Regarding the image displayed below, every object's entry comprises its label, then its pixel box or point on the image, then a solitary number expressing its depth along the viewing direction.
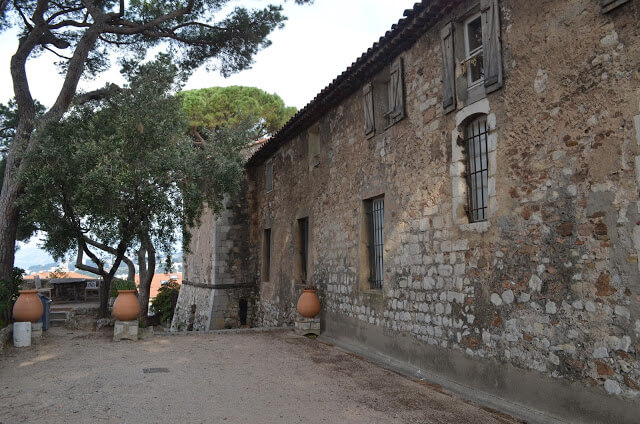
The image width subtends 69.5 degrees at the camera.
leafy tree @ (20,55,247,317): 9.87
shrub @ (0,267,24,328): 9.23
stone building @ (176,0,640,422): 4.46
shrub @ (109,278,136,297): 14.59
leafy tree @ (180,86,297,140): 20.95
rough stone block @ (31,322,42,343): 9.30
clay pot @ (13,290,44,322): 9.11
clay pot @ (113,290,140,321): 9.53
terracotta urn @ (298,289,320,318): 10.62
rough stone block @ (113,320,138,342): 9.69
